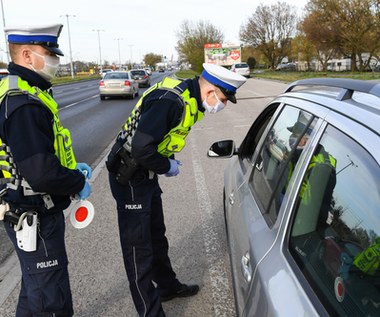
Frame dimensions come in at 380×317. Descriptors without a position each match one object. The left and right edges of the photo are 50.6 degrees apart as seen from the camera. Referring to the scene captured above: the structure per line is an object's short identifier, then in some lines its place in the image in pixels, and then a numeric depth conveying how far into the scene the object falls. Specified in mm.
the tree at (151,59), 129500
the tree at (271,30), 69562
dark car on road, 33656
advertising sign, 51812
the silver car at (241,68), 47678
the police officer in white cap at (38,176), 1880
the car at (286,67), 72875
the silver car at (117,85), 21359
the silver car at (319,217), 1245
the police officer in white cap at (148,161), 2385
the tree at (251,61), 78981
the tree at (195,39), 58534
